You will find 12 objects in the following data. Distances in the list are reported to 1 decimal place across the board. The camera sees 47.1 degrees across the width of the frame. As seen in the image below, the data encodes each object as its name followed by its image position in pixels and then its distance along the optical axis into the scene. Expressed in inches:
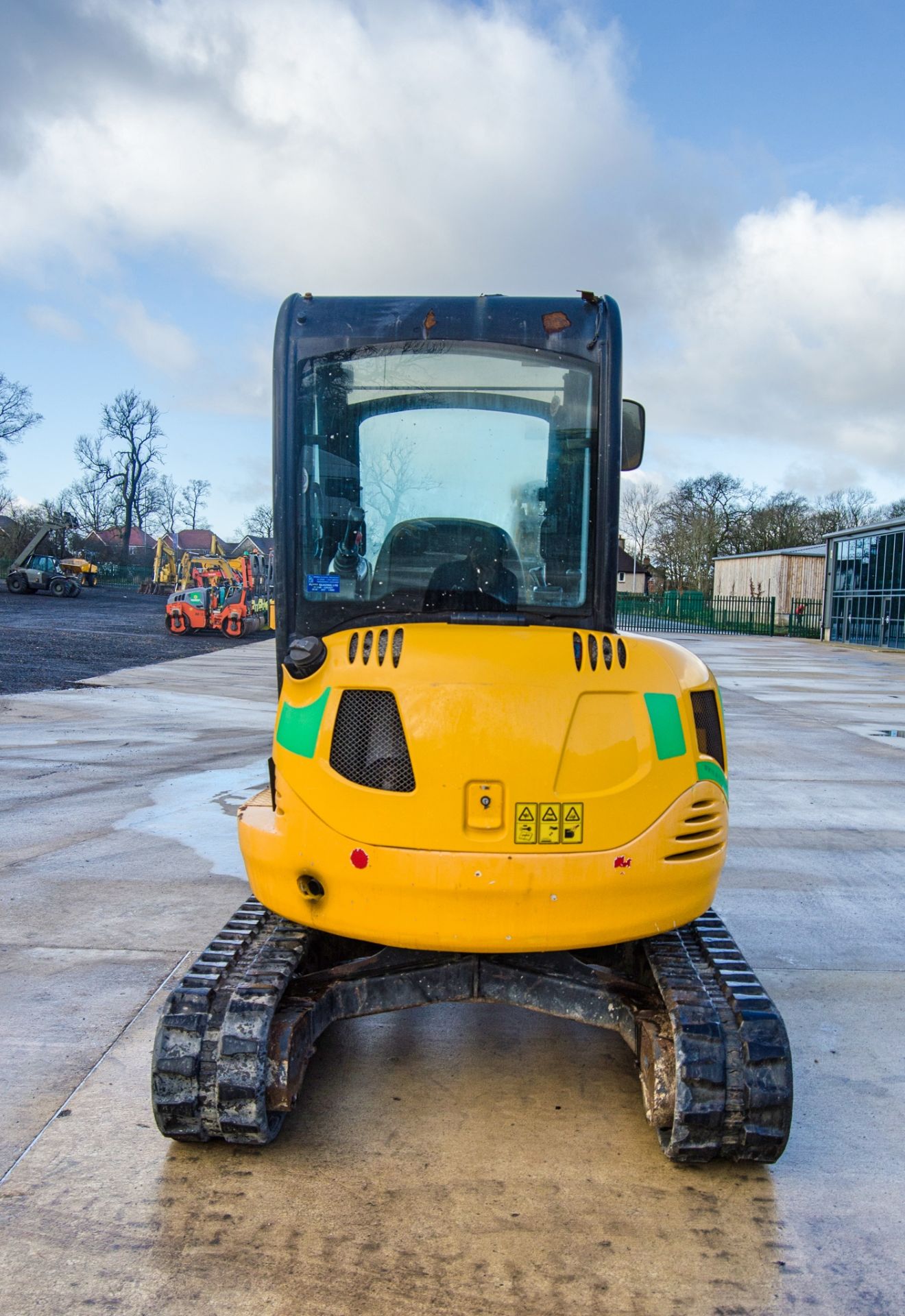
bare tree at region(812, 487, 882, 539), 2691.9
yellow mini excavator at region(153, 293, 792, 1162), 116.9
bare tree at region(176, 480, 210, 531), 3762.3
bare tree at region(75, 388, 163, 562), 3191.4
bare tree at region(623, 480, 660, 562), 3029.0
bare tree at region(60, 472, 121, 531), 3307.1
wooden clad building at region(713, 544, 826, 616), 1950.1
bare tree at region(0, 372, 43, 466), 2664.9
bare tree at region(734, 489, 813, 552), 2593.5
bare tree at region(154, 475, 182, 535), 3486.7
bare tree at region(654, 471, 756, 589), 2652.6
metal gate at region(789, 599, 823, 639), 1790.1
